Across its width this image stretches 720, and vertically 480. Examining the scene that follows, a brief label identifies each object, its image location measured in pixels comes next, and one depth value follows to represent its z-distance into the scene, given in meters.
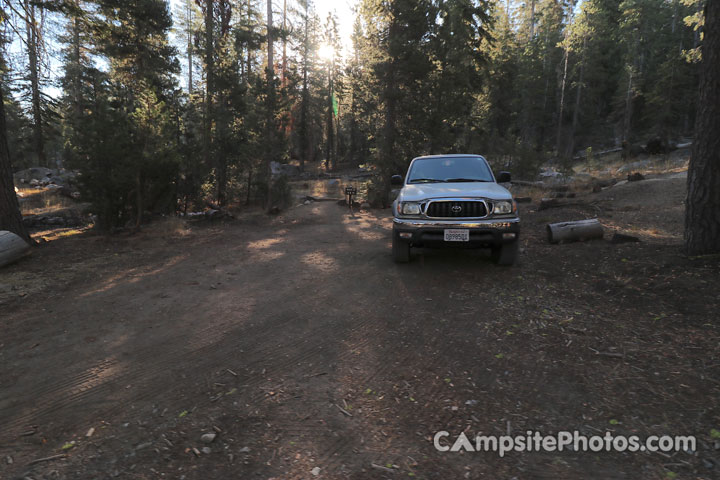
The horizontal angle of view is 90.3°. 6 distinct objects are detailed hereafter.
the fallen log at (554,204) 12.70
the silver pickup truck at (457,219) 5.80
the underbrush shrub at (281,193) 16.53
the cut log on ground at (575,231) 7.68
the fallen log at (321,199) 20.38
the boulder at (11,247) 6.79
